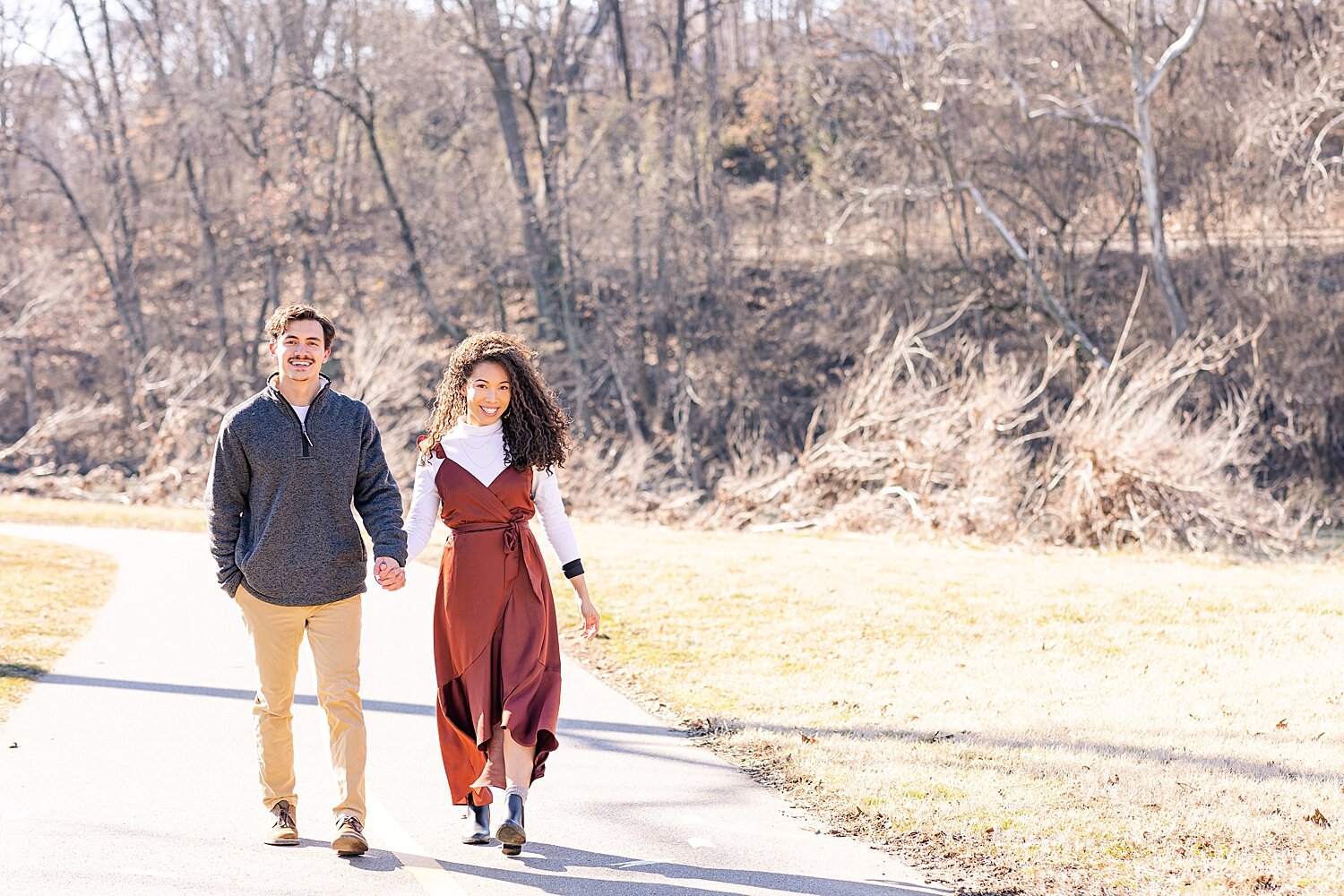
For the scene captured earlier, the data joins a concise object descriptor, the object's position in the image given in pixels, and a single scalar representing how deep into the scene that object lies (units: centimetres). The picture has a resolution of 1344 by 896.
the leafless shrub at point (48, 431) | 2795
